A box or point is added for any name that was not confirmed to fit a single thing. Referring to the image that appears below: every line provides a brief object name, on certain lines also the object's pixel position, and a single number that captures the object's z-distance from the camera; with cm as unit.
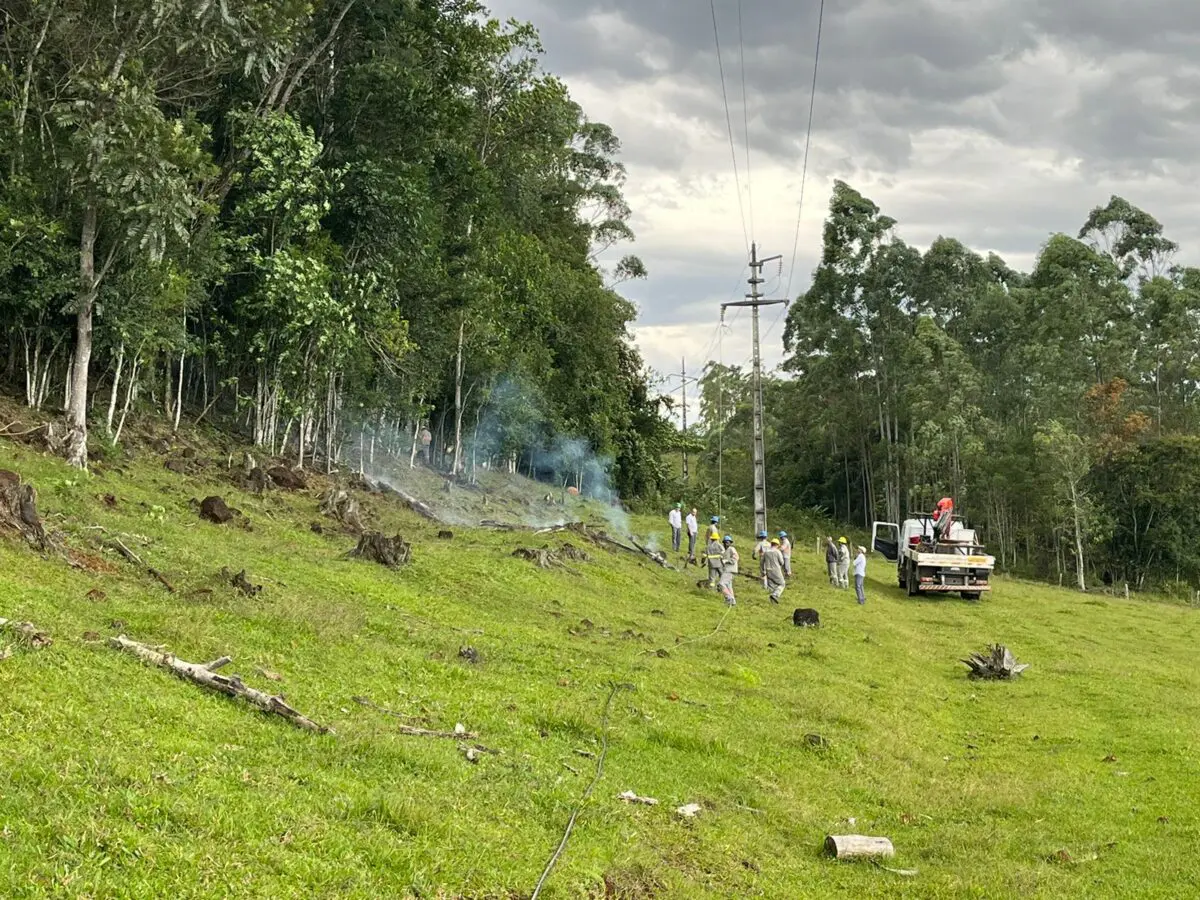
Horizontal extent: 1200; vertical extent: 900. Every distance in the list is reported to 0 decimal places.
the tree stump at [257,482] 2342
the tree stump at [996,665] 1812
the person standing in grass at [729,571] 2325
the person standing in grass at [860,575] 2777
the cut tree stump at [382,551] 1830
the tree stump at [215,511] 1861
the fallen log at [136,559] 1239
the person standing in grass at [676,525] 3334
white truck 3100
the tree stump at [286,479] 2460
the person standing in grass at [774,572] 2503
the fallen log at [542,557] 2213
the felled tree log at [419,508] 2927
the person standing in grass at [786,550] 2965
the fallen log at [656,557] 2917
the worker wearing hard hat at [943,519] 3272
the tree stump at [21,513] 1210
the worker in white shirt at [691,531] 3052
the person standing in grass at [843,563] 3059
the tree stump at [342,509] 2264
